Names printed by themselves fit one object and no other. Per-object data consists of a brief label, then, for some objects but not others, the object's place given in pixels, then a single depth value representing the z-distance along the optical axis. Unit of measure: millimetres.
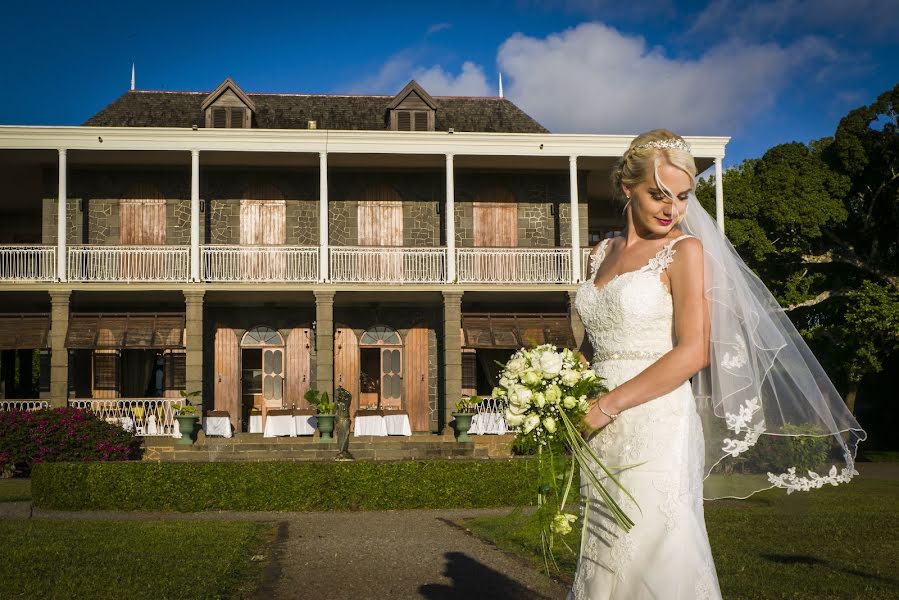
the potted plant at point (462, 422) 20391
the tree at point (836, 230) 23344
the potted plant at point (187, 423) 19453
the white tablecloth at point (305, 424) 21761
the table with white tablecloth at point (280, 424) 21578
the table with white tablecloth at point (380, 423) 21656
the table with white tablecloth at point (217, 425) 21531
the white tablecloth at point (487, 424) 21530
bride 3629
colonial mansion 21750
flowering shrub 17922
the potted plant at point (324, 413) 19766
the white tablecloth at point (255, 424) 23019
